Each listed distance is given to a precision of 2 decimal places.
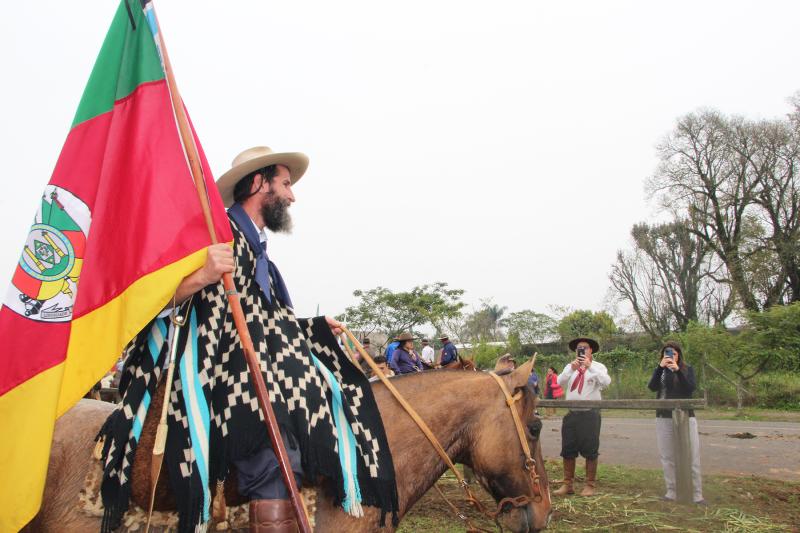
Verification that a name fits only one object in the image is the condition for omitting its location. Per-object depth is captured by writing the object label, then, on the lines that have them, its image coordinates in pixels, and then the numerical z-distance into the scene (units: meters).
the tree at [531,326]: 45.06
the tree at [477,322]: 43.11
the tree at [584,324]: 41.47
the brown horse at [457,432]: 2.76
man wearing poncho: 2.20
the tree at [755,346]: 20.80
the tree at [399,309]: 39.50
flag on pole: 2.17
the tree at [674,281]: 35.22
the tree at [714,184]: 32.75
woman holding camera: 7.23
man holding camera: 7.97
